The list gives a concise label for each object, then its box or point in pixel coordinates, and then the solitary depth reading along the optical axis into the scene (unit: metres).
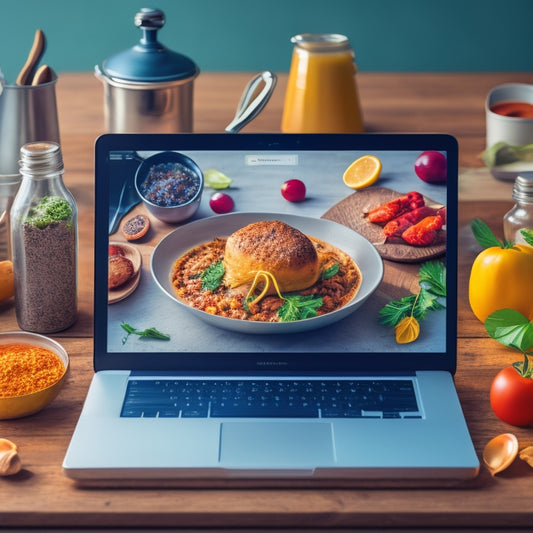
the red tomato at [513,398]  0.91
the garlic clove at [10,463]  0.84
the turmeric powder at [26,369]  0.94
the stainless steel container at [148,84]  1.40
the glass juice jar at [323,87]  1.53
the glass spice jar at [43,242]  1.08
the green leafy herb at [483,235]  1.15
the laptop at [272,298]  0.93
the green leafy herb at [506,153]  1.55
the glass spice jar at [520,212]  1.23
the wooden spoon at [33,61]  1.38
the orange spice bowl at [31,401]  0.91
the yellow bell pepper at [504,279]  1.09
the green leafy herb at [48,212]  1.08
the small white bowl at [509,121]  1.53
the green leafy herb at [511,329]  0.98
